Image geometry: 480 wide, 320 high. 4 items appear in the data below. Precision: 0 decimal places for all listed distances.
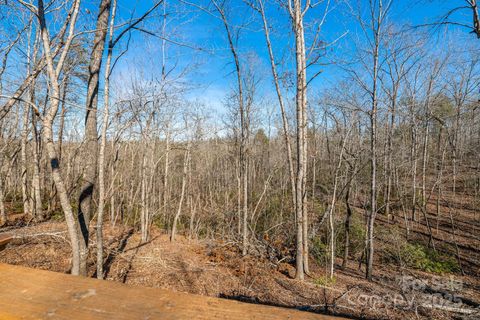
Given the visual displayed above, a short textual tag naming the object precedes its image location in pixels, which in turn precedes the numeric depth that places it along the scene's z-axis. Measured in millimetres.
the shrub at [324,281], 5508
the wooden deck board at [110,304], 723
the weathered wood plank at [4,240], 1668
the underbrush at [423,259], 9258
